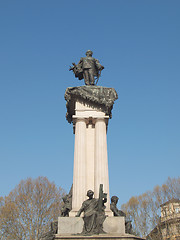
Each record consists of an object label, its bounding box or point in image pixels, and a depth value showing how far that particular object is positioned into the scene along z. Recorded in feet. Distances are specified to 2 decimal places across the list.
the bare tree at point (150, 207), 103.95
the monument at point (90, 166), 41.78
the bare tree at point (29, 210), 97.71
